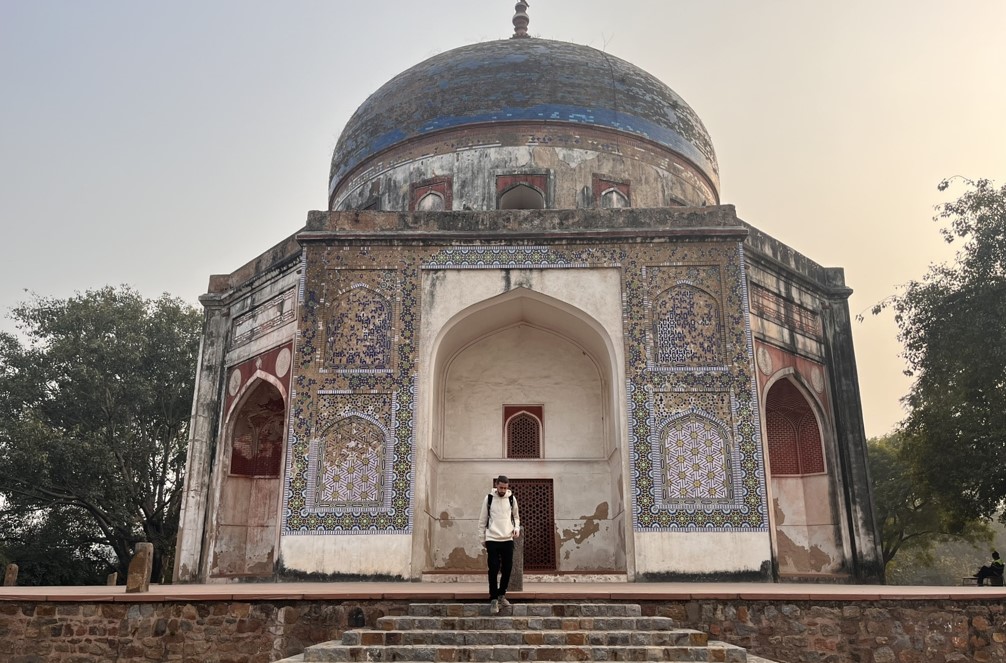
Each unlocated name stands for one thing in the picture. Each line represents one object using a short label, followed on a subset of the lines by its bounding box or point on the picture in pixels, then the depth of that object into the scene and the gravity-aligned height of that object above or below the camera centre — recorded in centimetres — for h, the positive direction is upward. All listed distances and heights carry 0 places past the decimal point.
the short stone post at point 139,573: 779 -2
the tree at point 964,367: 1231 +294
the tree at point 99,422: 1742 +310
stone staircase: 556 -44
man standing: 666 +29
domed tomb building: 1005 +244
